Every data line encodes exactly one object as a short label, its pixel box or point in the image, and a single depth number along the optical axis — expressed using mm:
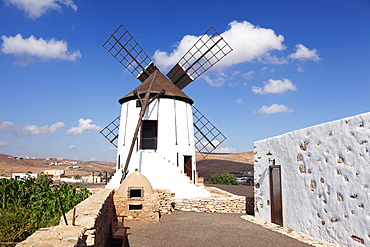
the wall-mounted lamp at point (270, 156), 8875
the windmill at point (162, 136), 13258
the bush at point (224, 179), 23781
